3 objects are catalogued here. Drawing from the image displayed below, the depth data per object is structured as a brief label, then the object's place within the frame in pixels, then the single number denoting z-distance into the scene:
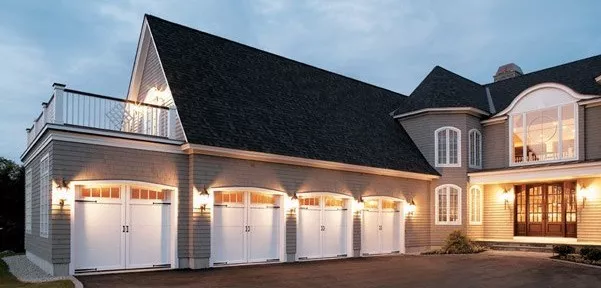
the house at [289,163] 13.59
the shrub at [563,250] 17.97
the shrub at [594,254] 16.70
